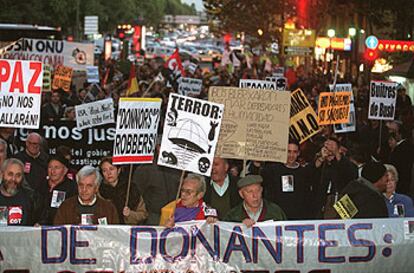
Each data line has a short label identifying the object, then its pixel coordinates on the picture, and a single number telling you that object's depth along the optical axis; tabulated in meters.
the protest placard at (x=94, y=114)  13.88
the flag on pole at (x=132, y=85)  20.52
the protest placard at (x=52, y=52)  20.84
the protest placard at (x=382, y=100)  14.93
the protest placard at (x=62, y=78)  19.02
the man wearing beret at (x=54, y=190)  9.21
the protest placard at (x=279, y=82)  20.73
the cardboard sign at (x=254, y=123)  9.63
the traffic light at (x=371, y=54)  29.50
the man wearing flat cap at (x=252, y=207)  8.52
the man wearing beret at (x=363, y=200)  8.63
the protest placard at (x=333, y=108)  13.01
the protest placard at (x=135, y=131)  9.28
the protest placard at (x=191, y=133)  8.54
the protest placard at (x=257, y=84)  17.06
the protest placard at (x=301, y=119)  12.12
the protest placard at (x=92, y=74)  23.77
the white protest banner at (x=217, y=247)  7.88
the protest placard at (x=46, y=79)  19.14
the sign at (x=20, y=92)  10.38
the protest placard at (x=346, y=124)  14.30
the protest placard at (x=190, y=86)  23.59
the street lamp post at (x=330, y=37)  39.23
